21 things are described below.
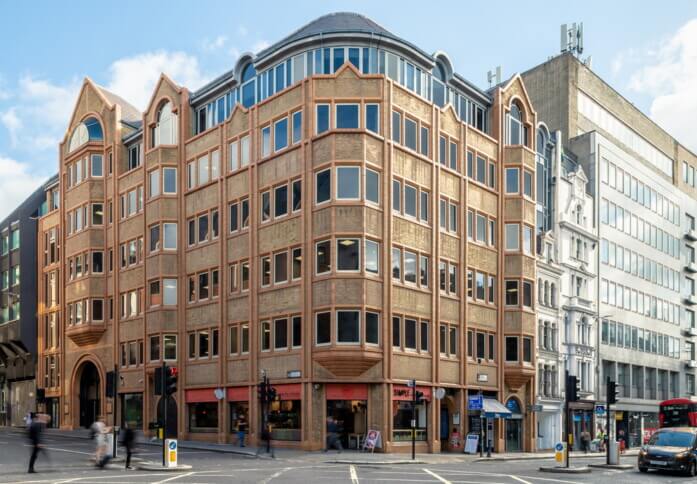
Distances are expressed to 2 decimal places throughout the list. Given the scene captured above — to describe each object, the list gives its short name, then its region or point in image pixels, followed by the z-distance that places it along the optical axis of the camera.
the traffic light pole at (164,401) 31.09
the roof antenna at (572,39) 78.44
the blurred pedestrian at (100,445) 31.06
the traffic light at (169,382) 31.80
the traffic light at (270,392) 40.06
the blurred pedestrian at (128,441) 31.05
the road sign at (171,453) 31.11
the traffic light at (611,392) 38.09
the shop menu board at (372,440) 42.53
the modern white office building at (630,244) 68.38
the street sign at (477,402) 46.06
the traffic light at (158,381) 31.70
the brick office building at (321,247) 44.03
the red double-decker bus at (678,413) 53.78
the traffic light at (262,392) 40.12
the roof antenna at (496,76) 78.04
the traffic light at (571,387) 35.50
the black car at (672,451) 32.59
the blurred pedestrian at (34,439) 28.83
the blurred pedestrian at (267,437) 39.91
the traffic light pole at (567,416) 34.08
